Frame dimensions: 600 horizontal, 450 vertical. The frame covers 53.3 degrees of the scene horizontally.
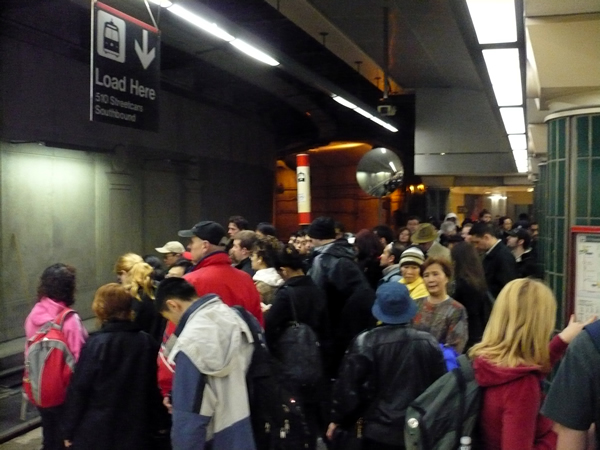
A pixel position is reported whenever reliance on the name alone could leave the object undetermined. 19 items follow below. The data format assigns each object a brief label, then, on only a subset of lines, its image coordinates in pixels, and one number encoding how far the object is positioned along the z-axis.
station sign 4.29
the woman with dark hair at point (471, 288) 4.42
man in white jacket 2.61
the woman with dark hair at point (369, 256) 5.94
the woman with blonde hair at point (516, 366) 2.22
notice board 3.99
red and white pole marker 5.84
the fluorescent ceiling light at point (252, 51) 5.84
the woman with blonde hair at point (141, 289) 4.18
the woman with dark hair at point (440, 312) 3.71
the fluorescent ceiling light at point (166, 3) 4.44
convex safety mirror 8.52
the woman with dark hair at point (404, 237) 7.55
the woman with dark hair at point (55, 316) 3.51
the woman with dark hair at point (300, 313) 3.70
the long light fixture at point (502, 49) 3.54
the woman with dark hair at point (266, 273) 4.60
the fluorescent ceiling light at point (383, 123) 11.00
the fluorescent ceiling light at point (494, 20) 3.49
